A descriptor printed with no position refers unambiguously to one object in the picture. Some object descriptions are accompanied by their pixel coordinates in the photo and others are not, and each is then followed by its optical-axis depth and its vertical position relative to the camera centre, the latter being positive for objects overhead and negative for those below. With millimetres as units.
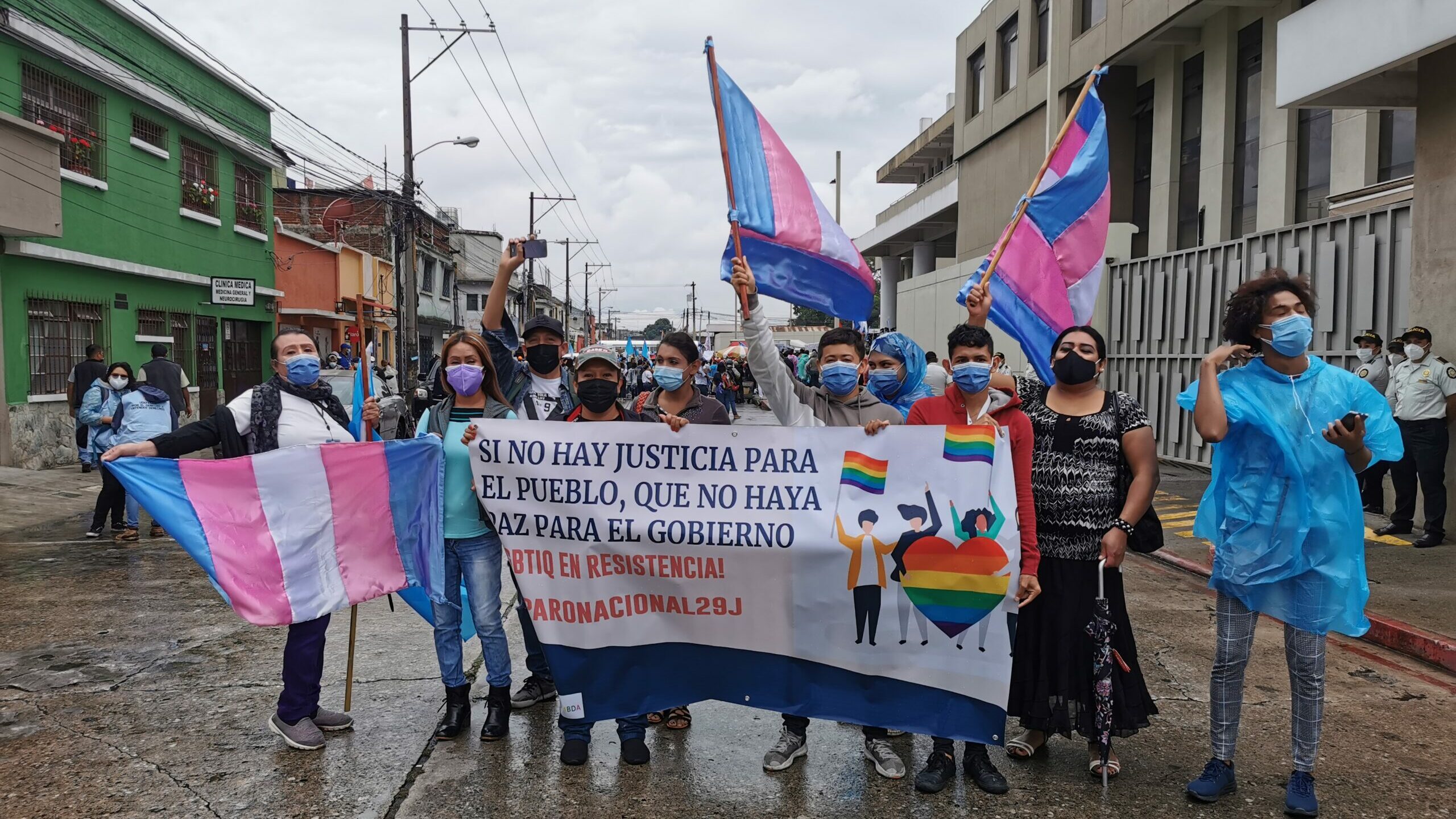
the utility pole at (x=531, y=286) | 41628 +3858
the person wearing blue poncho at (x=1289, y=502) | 3691 -467
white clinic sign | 18812 +1463
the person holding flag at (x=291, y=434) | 4297 -274
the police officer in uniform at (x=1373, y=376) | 9547 -3
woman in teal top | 4402 -841
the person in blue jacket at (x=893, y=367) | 4742 +28
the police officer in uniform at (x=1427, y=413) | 8602 -314
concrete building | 9398 +3009
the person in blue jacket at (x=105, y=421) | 9625 -507
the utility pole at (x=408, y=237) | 22172 +2978
